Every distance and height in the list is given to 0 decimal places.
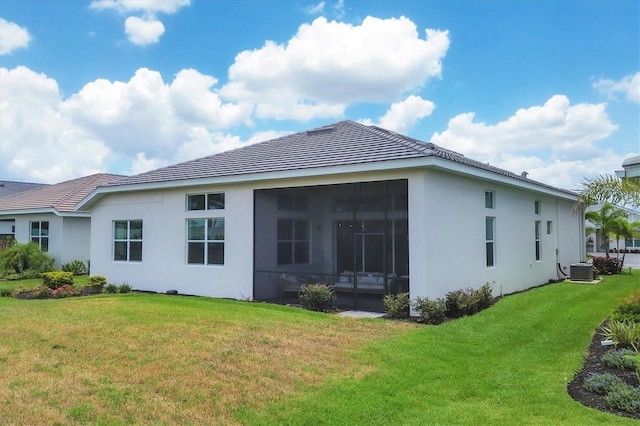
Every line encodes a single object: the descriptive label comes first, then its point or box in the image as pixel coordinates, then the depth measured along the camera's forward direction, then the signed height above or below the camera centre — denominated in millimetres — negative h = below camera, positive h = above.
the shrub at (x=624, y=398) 5355 -1812
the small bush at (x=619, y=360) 6761 -1744
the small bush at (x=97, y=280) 16516 -1436
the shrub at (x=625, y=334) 7809 -1589
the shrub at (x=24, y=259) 22027 -948
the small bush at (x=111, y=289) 16219 -1690
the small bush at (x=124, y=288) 16375 -1698
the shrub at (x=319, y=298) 12141 -1513
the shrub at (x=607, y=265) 22641 -1337
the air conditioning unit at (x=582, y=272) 19250 -1407
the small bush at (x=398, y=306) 11156 -1568
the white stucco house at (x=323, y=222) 11812 +464
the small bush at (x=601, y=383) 5934 -1804
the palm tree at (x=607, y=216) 23766 +984
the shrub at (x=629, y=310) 8963 -1414
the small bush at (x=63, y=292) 15286 -1686
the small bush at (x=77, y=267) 23141 -1383
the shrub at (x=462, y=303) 11455 -1556
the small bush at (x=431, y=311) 10539 -1603
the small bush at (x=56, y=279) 16141 -1366
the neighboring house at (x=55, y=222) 23609 +828
